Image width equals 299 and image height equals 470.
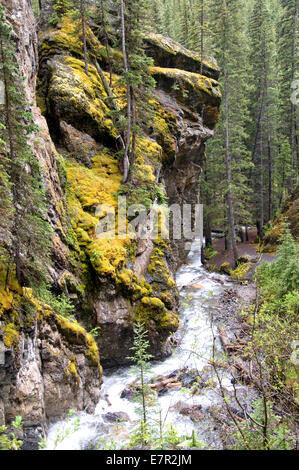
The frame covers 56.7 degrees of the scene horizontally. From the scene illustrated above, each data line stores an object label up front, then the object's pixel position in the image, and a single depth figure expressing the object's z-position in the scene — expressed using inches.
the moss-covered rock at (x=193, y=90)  710.5
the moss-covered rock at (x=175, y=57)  733.3
